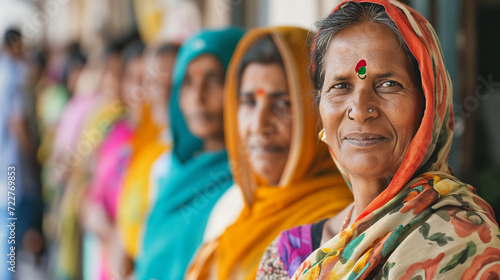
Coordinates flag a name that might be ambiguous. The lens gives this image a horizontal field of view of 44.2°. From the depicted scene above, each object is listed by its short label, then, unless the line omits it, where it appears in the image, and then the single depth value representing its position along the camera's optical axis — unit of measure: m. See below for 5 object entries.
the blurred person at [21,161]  3.60
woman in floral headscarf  0.82
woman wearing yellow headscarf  1.34
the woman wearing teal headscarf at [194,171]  1.89
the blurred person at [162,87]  2.36
